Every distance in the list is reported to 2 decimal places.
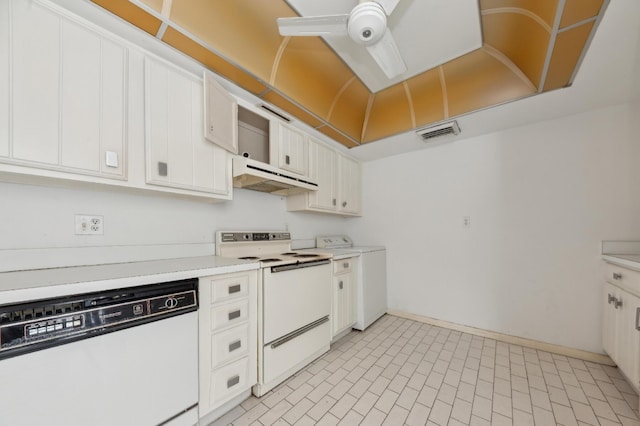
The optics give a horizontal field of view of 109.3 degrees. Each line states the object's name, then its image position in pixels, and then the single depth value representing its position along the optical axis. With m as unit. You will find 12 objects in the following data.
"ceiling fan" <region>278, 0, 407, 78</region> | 1.23
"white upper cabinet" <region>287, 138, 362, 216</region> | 2.65
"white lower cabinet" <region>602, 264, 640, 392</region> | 1.49
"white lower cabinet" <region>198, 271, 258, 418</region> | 1.31
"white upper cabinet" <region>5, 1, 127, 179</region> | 0.98
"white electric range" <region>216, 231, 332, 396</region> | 1.63
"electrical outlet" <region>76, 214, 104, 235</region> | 1.34
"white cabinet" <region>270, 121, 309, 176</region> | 2.15
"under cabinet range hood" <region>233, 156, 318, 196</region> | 1.80
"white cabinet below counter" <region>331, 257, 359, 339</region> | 2.31
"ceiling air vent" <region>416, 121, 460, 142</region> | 2.44
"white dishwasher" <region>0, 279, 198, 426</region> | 0.81
